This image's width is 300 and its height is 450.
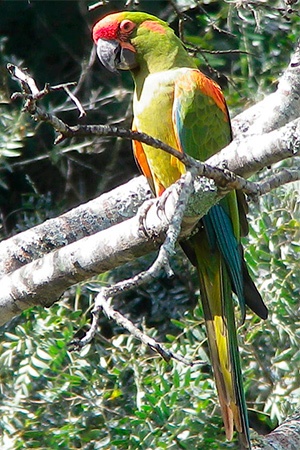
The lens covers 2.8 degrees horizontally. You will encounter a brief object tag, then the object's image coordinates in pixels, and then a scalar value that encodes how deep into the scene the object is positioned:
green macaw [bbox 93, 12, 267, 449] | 7.04
